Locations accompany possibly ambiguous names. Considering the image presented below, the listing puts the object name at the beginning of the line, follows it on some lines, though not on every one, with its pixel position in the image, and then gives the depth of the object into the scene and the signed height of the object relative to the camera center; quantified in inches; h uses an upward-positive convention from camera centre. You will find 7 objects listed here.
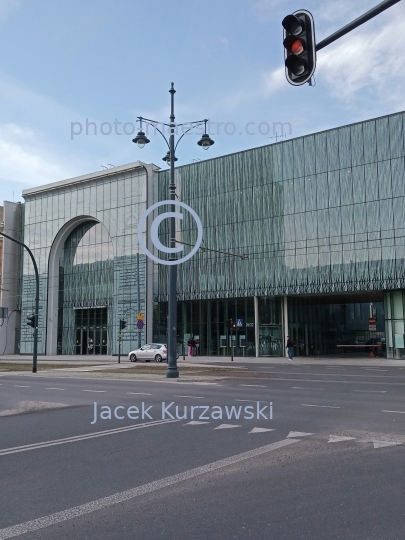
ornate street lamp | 885.2 +120.8
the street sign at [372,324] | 1866.6 +24.9
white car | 1587.5 -54.9
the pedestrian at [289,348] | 1560.0 -43.7
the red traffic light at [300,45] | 297.1 +152.2
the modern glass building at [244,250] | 1587.1 +272.6
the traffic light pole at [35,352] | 1103.0 -34.2
